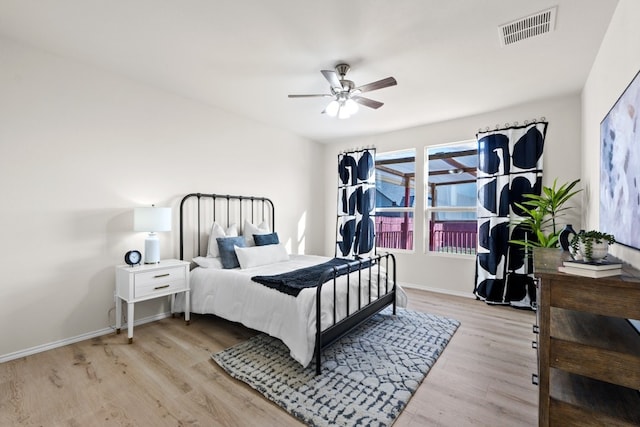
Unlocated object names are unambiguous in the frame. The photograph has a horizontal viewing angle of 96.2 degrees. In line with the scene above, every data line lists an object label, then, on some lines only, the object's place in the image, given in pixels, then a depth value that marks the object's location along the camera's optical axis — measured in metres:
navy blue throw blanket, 2.44
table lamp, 2.88
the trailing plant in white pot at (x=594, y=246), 1.40
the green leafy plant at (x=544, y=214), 3.20
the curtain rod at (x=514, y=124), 3.69
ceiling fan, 2.67
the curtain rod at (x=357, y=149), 5.21
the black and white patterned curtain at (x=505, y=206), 3.72
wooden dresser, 1.22
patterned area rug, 1.81
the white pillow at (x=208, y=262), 3.37
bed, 2.30
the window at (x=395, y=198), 4.93
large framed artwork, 1.52
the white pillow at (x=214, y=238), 3.65
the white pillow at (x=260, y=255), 3.41
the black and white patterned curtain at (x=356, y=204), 5.17
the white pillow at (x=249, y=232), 4.08
